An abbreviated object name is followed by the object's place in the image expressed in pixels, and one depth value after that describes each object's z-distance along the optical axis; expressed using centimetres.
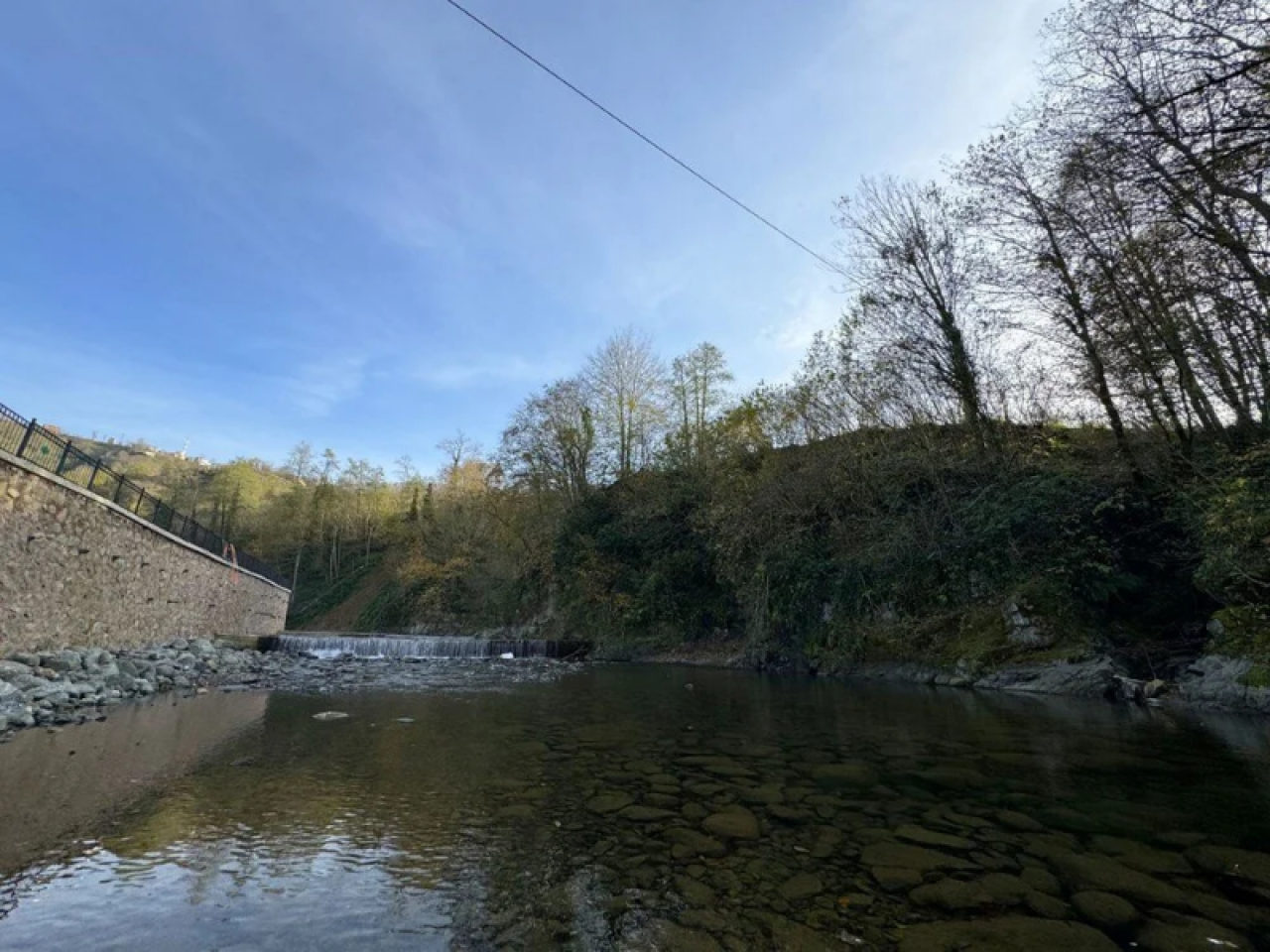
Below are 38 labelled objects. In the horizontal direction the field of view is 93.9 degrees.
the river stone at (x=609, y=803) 396
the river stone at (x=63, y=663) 883
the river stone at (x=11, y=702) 645
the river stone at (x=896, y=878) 280
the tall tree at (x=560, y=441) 2573
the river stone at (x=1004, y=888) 265
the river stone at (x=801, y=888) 271
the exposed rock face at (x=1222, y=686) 721
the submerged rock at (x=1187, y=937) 223
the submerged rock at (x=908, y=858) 303
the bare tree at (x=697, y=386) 2483
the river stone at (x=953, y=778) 448
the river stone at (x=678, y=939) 224
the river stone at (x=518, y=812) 379
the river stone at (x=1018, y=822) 354
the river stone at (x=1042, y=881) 274
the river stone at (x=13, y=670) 777
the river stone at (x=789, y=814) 373
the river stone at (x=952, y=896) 261
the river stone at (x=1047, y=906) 252
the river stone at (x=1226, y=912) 241
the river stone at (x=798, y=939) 226
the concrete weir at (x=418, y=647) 1909
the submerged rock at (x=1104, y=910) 246
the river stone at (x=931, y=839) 330
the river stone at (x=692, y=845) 321
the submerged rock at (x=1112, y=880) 266
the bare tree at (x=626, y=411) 2525
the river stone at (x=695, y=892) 264
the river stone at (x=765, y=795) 413
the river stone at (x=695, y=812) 380
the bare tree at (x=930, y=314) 1355
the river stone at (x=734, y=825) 350
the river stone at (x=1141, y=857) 295
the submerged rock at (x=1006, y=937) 225
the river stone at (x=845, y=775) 454
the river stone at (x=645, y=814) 378
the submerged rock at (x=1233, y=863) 284
